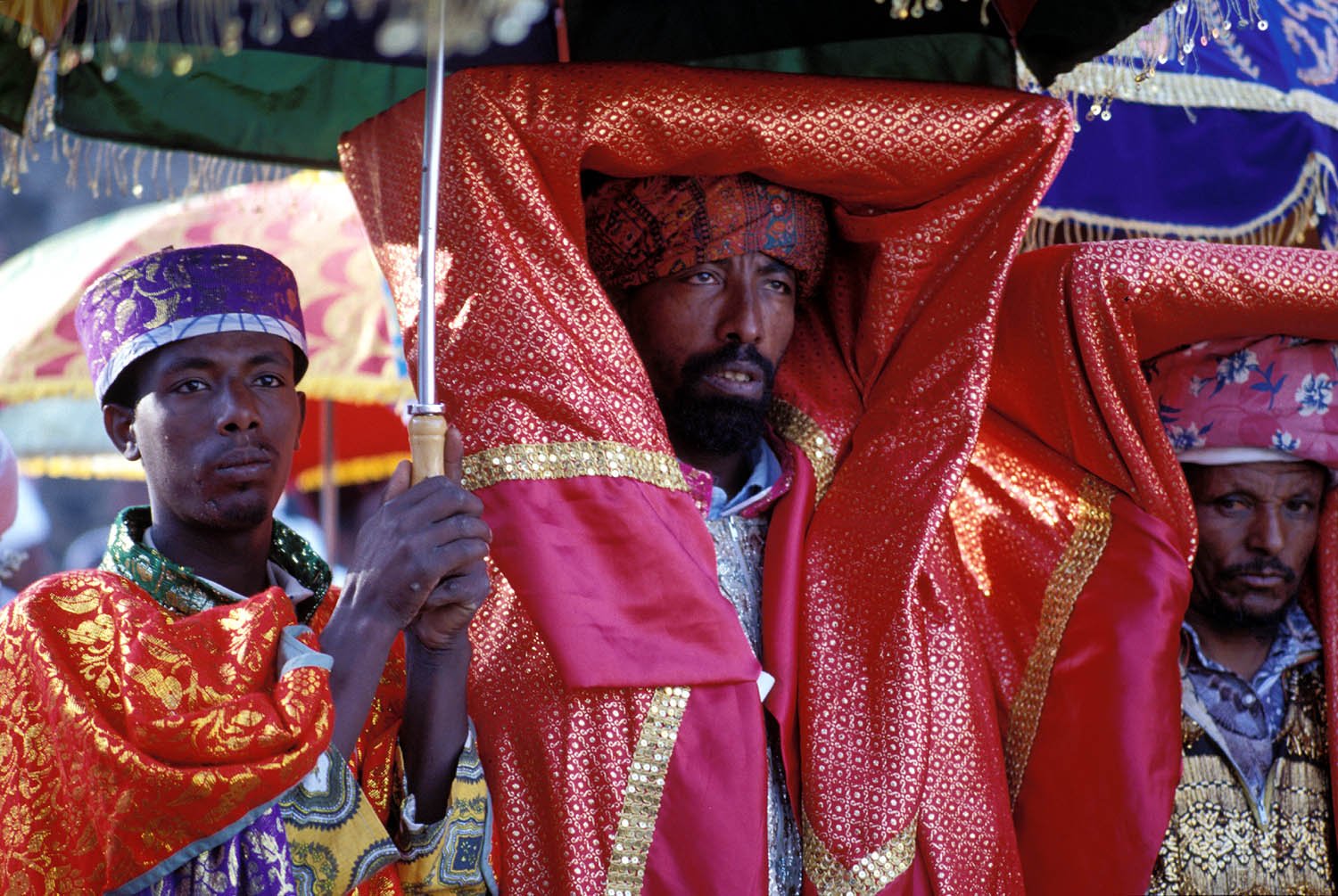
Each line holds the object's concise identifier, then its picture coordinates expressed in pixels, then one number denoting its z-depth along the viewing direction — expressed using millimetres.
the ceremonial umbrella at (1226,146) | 3623
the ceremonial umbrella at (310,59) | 2338
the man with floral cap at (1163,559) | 2857
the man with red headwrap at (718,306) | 2889
